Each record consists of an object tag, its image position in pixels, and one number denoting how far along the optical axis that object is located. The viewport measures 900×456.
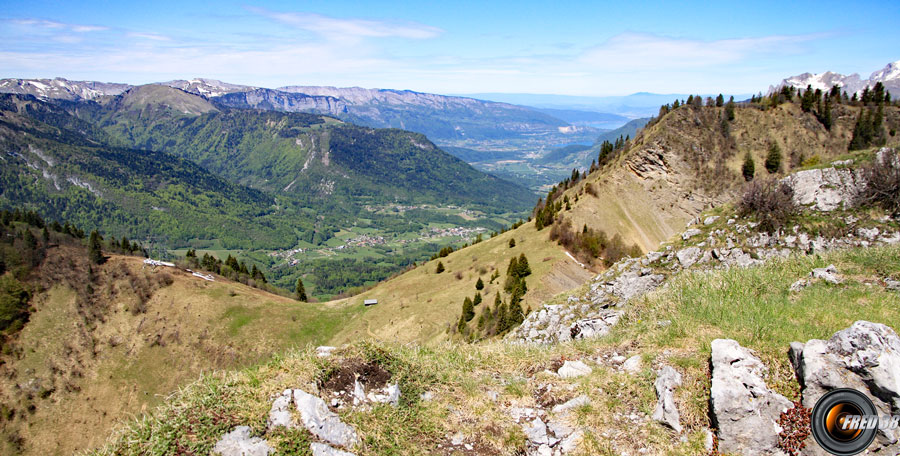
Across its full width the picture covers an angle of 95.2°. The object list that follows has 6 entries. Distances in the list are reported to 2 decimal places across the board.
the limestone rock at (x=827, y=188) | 24.88
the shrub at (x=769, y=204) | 25.55
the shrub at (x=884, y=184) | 23.00
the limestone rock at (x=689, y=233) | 27.16
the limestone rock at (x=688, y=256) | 24.36
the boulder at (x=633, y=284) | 22.00
